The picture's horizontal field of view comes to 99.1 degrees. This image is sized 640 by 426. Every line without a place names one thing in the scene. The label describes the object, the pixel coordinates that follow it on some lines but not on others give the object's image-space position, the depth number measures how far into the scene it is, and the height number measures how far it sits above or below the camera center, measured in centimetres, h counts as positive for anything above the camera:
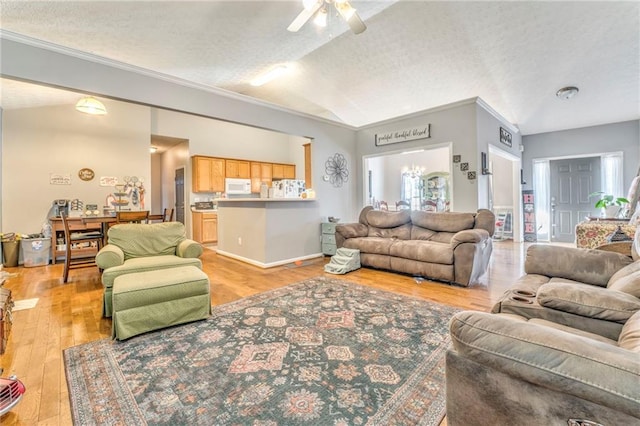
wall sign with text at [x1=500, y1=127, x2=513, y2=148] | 544 +152
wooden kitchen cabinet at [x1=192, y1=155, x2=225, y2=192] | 681 +107
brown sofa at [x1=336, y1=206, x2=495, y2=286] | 336 -43
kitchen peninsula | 441 -26
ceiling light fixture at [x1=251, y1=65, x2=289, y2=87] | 437 +230
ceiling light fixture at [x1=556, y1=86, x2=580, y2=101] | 462 +203
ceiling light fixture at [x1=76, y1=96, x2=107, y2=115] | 430 +179
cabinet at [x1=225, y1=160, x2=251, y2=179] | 739 +129
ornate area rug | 135 -96
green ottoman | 206 -67
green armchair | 252 -38
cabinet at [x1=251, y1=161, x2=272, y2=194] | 792 +120
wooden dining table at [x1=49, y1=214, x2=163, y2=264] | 394 -11
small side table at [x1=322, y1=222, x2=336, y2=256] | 505 -46
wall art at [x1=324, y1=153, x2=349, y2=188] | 549 +91
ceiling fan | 254 +195
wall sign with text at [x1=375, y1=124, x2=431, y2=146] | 489 +147
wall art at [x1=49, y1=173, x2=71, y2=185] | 491 +72
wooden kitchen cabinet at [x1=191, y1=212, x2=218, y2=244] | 677 -28
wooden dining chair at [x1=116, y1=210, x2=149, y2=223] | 399 +1
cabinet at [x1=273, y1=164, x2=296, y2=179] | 853 +139
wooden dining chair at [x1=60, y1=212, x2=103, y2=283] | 352 -52
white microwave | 732 +82
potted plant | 428 +5
